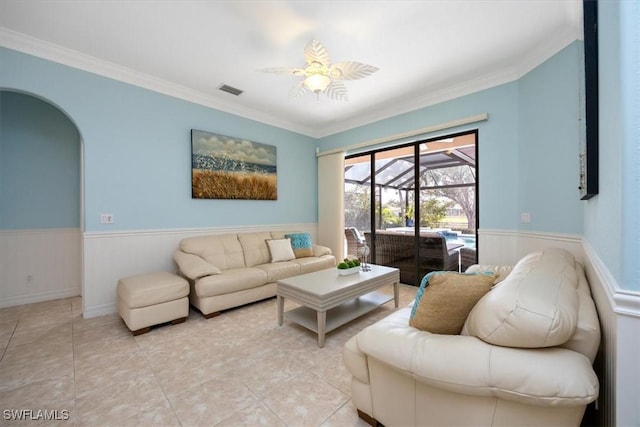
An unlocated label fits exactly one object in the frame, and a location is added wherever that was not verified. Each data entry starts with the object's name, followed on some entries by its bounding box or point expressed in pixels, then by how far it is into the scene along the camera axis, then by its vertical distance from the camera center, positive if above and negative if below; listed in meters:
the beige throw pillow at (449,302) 1.18 -0.43
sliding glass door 3.56 +0.11
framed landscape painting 3.61 +0.71
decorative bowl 2.76 -0.64
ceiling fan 2.20 +1.32
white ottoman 2.41 -0.86
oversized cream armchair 0.87 -0.57
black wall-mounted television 1.26 +0.60
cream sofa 2.84 -0.73
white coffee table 2.24 -0.79
